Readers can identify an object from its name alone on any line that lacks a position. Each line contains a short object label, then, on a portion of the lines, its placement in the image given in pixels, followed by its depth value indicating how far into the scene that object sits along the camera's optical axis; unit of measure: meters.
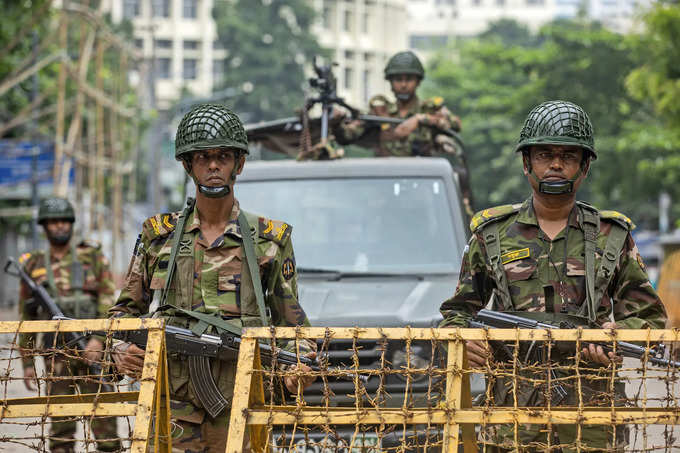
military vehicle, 12.77
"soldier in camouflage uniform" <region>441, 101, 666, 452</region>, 8.70
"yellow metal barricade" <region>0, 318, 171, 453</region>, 7.21
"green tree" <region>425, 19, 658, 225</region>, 59.00
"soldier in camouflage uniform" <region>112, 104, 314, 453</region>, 9.09
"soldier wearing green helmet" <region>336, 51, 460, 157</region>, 17.23
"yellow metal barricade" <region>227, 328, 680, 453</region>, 7.14
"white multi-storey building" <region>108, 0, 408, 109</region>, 178.50
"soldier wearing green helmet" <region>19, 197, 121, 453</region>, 16.09
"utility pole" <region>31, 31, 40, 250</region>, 37.56
